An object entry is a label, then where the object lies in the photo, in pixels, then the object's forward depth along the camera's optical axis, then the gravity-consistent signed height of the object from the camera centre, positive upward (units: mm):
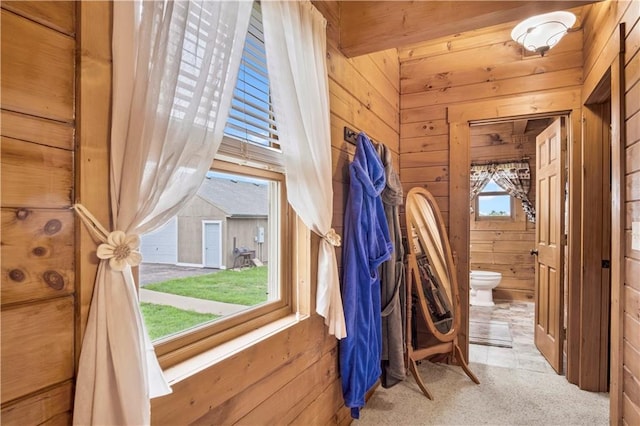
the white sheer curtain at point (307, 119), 1341 +395
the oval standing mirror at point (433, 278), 2582 -508
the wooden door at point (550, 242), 2723 -240
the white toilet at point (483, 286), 4691 -989
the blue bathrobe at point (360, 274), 1819 -331
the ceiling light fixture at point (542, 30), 2062 +1166
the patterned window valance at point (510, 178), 4891 +537
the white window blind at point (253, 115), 1255 +382
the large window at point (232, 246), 1104 -131
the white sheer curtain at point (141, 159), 734 +132
